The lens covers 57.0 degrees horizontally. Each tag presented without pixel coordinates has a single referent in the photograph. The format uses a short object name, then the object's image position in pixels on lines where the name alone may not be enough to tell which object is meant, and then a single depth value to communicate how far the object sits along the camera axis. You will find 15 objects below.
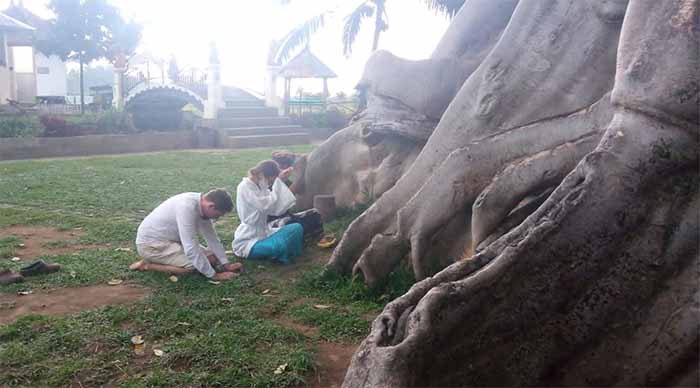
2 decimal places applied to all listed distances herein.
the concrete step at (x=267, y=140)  21.45
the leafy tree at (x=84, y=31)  25.34
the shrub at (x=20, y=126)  17.53
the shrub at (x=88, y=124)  18.56
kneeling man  6.01
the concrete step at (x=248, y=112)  24.39
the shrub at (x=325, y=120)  24.30
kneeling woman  6.69
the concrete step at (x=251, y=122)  23.44
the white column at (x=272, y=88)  26.81
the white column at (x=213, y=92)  23.42
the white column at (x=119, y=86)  23.11
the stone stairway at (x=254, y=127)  21.75
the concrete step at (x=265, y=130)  22.44
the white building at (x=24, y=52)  23.75
